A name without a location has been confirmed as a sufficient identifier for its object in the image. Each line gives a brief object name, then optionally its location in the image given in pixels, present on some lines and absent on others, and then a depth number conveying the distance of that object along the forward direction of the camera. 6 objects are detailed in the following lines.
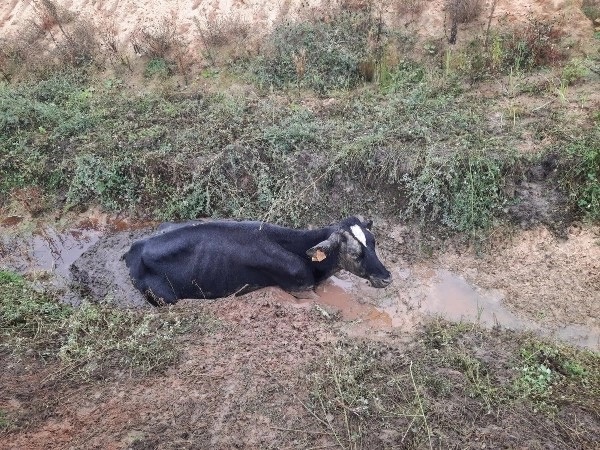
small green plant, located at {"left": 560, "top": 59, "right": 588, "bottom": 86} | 8.47
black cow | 6.34
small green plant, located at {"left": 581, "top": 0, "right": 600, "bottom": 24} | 9.30
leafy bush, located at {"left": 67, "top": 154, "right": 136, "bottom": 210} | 8.04
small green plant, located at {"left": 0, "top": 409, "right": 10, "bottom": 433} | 4.37
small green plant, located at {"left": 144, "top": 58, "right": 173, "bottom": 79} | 10.05
